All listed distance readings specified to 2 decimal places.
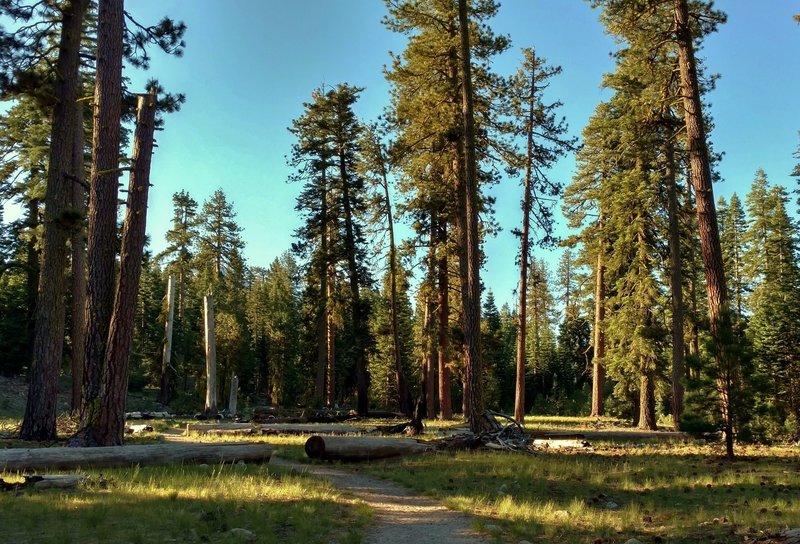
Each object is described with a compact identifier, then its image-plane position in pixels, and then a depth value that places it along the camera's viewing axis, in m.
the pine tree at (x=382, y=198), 27.75
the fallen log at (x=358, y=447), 12.23
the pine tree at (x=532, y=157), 21.97
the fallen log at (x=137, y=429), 17.03
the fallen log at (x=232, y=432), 17.56
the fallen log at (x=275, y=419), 22.84
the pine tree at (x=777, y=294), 36.47
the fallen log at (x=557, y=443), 15.39
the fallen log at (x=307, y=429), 18.33
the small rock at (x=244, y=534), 5.70
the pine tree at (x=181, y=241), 43.47
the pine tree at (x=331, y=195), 30.38
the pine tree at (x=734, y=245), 49.42
